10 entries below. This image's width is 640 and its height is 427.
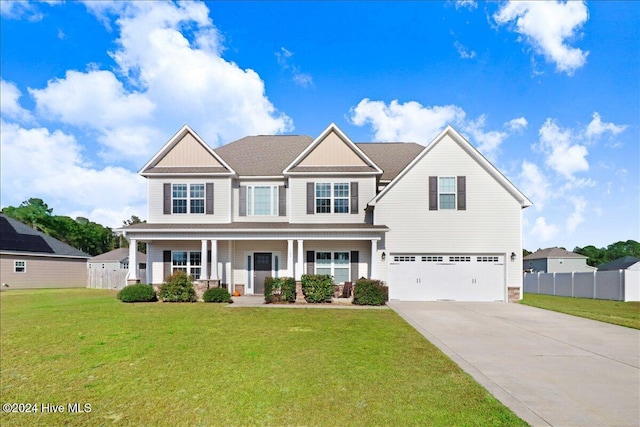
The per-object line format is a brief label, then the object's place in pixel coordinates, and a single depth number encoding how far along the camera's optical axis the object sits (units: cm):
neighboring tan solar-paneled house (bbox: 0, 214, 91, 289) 2937
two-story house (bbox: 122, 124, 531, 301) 1831
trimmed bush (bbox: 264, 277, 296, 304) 1662
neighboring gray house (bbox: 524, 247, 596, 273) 4475
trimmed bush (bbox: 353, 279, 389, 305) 1648
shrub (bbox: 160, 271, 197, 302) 1722
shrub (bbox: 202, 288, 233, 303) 1684
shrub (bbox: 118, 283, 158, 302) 1705
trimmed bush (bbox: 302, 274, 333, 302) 1684
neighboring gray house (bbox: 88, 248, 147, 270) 3588
